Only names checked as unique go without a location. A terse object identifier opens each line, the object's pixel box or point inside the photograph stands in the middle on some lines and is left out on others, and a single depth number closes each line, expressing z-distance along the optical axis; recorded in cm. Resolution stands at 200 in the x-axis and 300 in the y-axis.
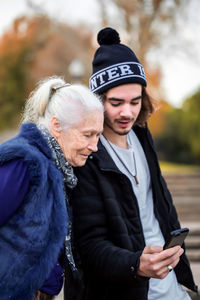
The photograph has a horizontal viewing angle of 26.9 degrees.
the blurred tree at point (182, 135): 1850
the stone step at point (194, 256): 530
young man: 176
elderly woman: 150
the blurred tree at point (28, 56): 2614
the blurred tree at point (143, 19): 1647
